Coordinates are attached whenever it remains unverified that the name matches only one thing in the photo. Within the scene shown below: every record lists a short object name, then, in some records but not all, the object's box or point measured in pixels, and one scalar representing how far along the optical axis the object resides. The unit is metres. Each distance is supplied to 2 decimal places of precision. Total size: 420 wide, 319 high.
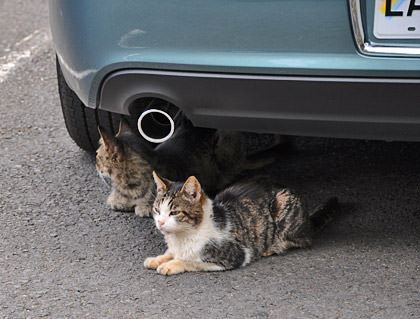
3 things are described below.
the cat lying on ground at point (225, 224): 2.78
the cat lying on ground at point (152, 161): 3.34
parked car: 2.37
